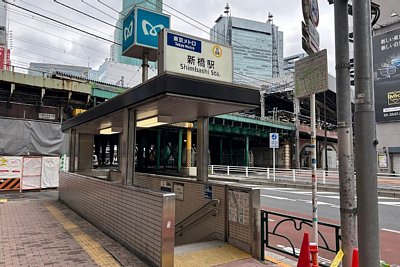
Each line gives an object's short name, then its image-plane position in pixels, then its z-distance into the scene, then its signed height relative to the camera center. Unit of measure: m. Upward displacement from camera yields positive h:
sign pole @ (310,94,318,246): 4.29 -0.16
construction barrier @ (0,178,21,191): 15.66 -1.51
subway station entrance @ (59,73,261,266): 4.80 -0.77
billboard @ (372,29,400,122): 29.62 +8.07
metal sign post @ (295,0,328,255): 3.99 +1.19
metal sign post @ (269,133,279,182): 23.85 +1.25
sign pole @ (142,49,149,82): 7.35 +2.17
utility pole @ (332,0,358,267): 3.56 +0.25
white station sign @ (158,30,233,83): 5.28 +1.76
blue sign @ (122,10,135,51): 7.05 +2.97
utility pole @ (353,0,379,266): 3.01 +0.15
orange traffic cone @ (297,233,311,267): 4.17 -1.34
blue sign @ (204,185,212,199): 6.57 -0.77
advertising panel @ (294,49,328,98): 4.05 +1.13
